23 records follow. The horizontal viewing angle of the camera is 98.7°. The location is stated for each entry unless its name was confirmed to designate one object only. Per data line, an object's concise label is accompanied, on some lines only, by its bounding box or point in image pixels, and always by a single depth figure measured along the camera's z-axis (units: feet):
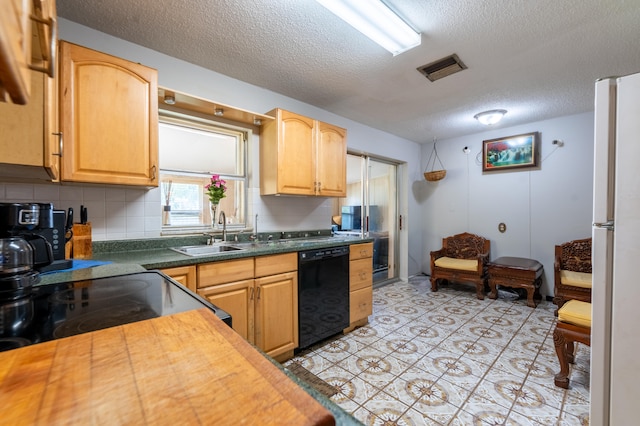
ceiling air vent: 7.30
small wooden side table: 11.00
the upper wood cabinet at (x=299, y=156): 8.32
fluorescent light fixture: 5.12
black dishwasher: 7.41
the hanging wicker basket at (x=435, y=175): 14.32
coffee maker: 3.47
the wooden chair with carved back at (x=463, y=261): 12.17
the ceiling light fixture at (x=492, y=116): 10.80
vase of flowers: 7.74
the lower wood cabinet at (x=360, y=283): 8.80
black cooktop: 2.26
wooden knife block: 5.50
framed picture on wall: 12.41
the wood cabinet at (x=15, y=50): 1.00
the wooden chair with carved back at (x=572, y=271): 9.63
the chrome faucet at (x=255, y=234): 8.68
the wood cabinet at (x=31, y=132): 3.65
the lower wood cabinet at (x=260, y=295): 5.95
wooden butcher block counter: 1.28
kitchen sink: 6.94
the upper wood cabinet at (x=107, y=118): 4.99
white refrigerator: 3.46
